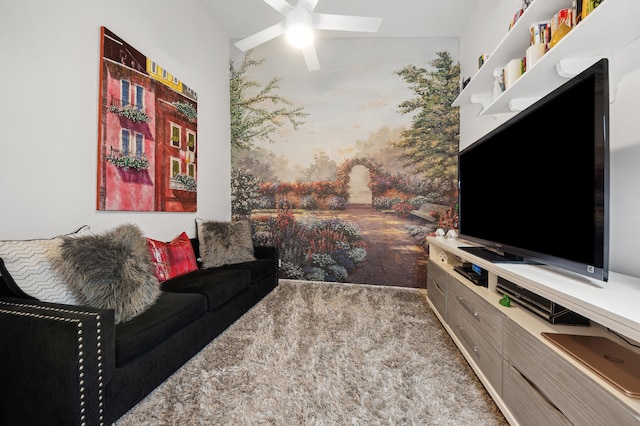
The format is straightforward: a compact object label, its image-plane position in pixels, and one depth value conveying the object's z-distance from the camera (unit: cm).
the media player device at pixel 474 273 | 177
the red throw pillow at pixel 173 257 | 223
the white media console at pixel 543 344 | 79
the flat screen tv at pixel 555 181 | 99
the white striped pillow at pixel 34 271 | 125
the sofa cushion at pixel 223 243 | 277
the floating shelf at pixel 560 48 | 109
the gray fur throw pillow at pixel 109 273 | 135
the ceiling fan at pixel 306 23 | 213
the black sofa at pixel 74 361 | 103
